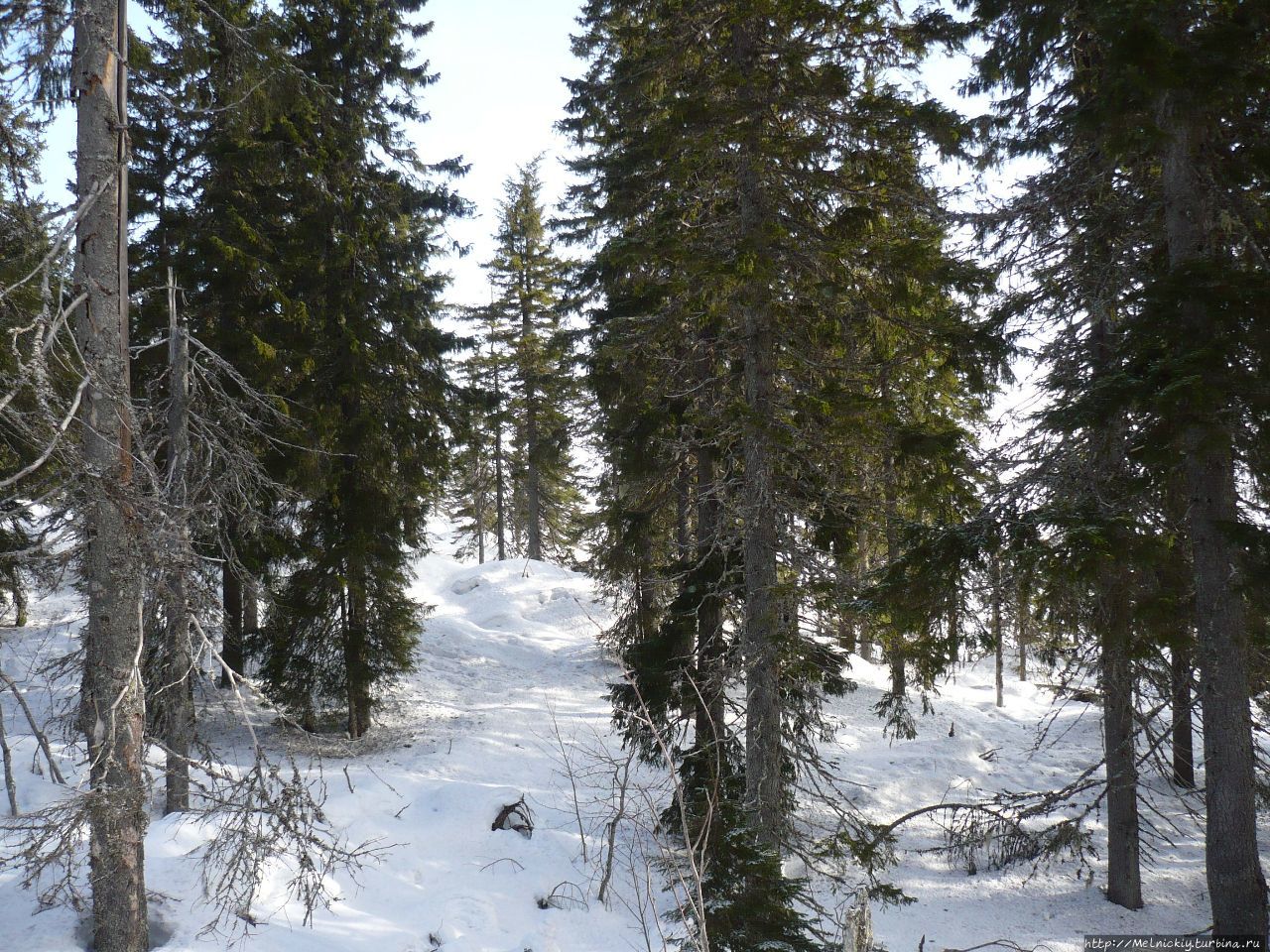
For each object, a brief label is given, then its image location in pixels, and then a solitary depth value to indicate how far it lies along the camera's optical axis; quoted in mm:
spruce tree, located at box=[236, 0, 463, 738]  12742
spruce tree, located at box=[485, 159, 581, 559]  28781
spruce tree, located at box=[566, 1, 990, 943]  7914
